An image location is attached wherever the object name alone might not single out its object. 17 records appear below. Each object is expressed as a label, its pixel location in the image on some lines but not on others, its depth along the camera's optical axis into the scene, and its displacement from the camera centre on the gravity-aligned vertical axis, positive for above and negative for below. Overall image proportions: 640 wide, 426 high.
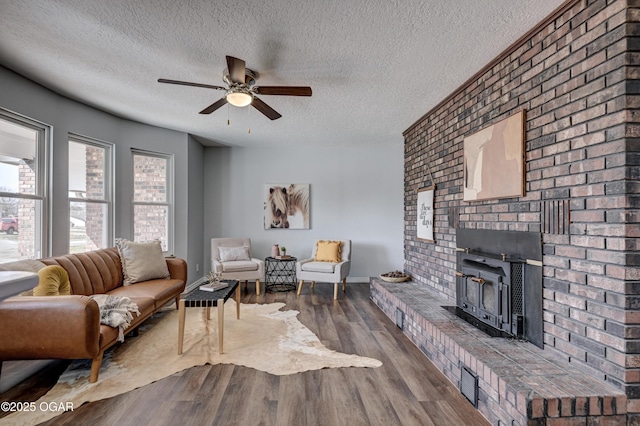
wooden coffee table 2.81 -0.77
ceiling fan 2.57 +1.10
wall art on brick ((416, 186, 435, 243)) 3.92 +0.01
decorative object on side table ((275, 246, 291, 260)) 5.39 -0.69
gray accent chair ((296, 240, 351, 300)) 4.86 -0.86
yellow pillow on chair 5.32 -0.61
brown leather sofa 2.21 -0.79
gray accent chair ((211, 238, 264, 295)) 4.92 -0.79
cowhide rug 2.24 -1.22
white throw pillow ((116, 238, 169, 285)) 3.76 -0.56
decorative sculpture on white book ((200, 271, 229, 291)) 3.15 -0.69
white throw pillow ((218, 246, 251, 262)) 5.25 -0.63
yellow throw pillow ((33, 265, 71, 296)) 2.49 -0.54
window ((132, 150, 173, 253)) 4.82 +0.27
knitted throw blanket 2.57 -0.80
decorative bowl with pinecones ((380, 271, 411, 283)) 4.30 -0.84
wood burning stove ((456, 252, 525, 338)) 2.34 -0.61
